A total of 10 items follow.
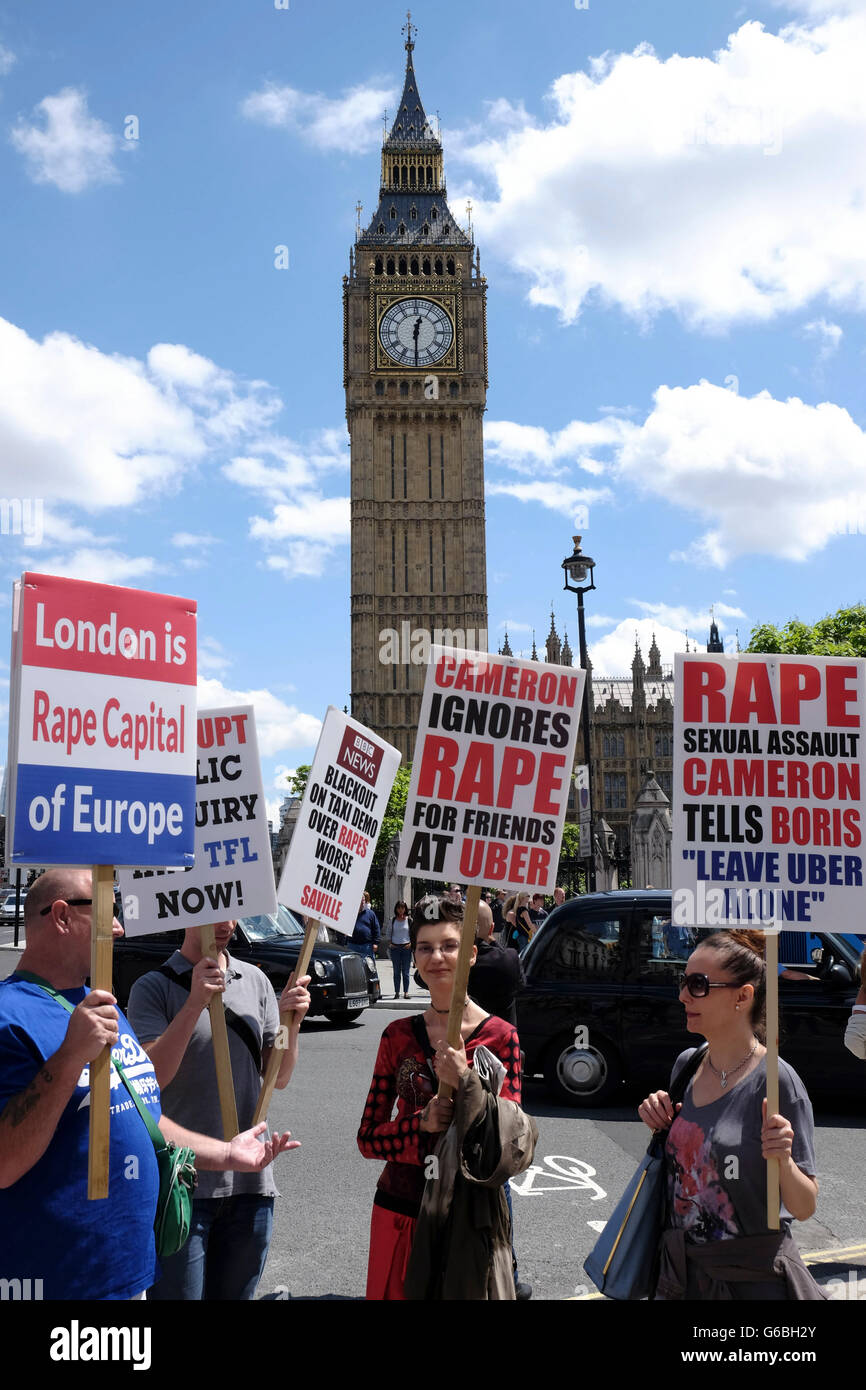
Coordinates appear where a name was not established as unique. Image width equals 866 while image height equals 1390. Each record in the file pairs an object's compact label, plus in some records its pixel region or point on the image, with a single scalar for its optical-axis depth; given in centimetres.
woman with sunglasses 274
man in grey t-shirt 328
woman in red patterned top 303
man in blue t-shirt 231
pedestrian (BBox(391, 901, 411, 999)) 1758
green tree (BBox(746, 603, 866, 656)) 3878
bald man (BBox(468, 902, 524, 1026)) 635
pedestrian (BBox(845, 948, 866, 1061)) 454
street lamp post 1852
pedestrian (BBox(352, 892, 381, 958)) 1720
